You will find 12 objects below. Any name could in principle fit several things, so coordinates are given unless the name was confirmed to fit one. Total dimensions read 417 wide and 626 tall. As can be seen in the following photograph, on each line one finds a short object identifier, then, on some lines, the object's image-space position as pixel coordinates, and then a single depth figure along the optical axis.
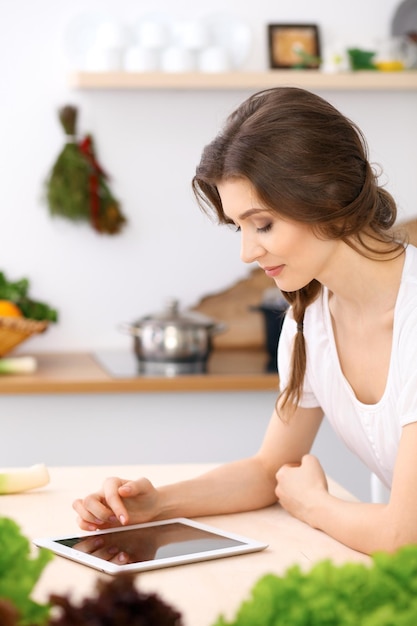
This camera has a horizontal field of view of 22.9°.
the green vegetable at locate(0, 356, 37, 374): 2.98
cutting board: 3.45
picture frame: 3.42
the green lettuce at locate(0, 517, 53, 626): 0.64
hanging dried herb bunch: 3.32
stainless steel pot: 3.04
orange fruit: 3.05
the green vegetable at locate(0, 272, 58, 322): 3.21
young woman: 1.41
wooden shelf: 3.18
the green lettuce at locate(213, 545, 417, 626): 0.62
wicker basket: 2.96
